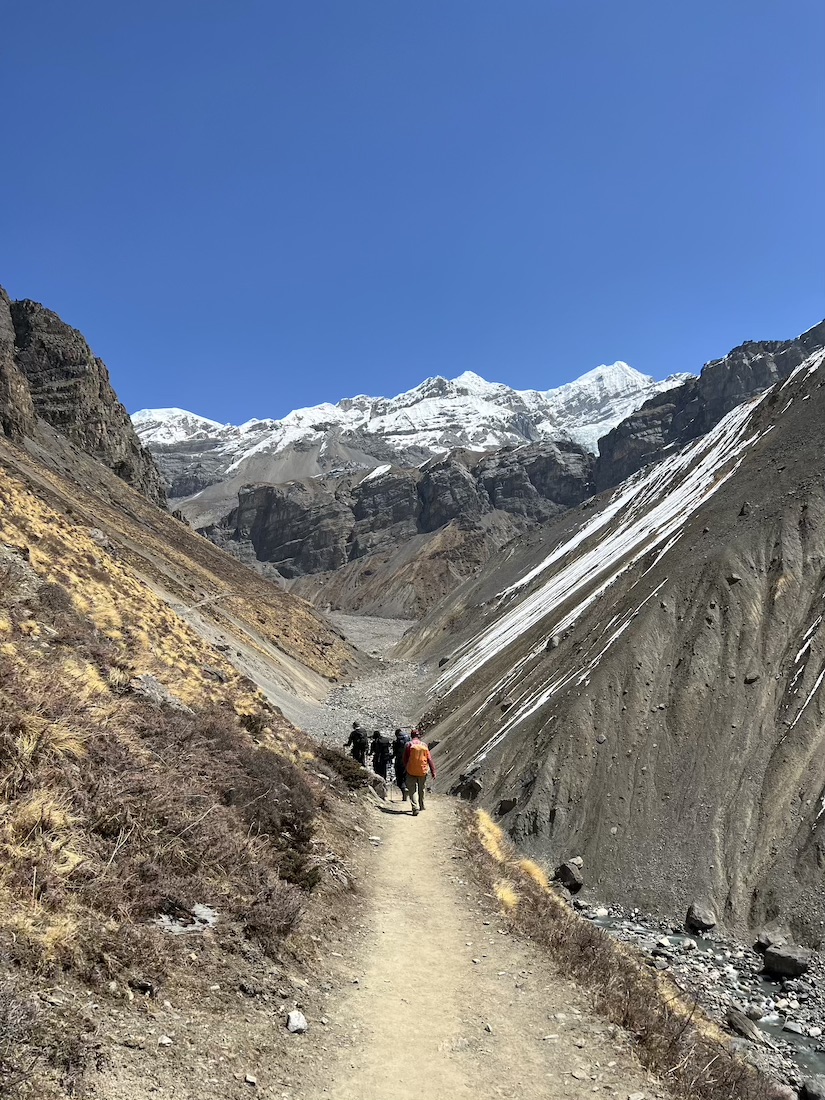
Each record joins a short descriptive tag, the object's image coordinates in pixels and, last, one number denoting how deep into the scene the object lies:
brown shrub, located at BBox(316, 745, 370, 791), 16.75
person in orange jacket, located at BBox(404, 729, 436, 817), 16.06
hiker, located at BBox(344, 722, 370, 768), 19.83
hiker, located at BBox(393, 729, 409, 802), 17.75
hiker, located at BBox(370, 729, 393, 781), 19.94
